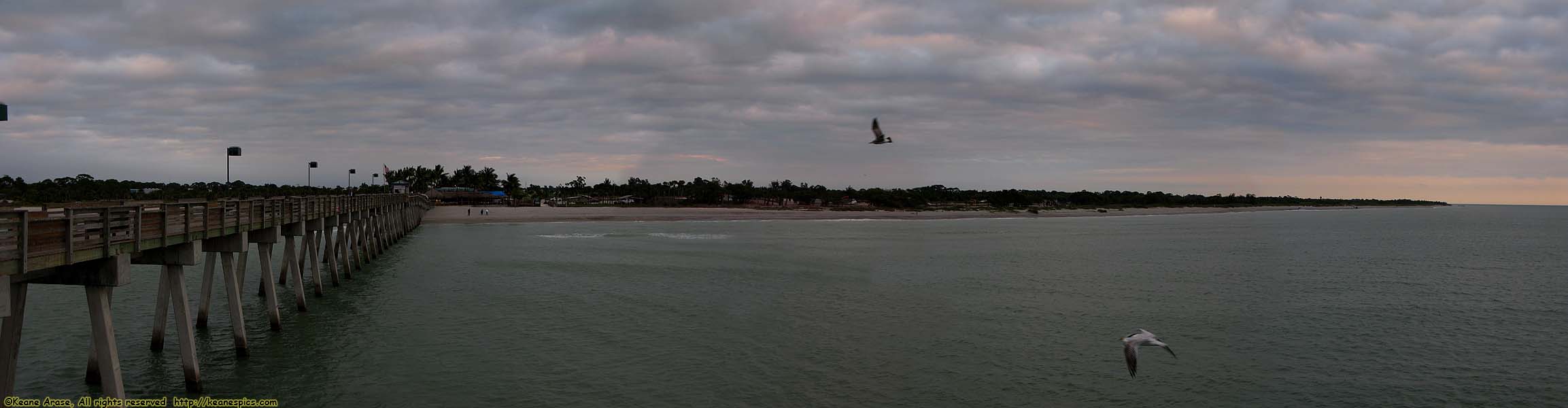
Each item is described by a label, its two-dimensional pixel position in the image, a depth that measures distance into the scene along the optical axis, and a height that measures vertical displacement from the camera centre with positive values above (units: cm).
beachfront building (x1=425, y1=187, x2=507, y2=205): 16225 -26
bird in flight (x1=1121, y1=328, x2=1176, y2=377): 1327 -211
